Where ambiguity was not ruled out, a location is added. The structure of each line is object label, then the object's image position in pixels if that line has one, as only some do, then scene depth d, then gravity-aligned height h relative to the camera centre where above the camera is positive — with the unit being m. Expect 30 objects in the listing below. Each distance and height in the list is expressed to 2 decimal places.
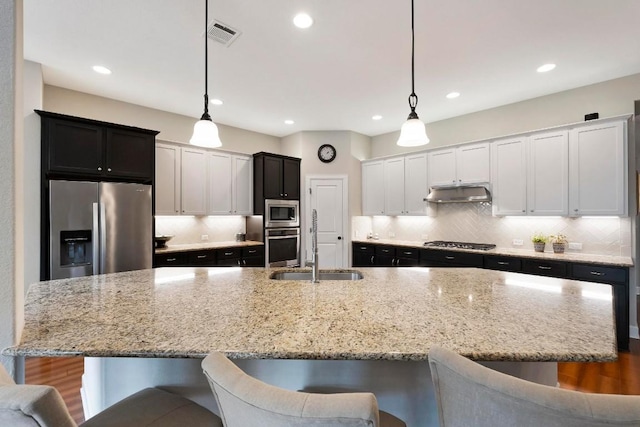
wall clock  5.38 +1.16
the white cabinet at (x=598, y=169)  3.03 +0.49
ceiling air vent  2.36 +1.57
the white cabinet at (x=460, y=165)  4.04 +0.73
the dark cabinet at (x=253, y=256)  4.67 -0.69
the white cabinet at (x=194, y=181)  4.33 +0.53
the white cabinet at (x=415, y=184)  4.68 +0.50
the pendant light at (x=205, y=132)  2.09 +0.61
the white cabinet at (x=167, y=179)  4.04 +0.52
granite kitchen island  0.93 -0.43
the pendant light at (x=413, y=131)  2.01 +0.58
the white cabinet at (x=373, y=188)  5.23 +0.50
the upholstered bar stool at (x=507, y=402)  0.56 -0.41
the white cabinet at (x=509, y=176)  3.70 +0.50
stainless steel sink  2.13 -0.46
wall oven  4.90 -0.57
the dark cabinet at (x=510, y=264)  2.88 -0.65
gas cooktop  4.01 -0.46
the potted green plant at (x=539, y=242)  3.62 -0.36
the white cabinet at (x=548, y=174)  3.39 +0.49
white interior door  5.26 -0.05
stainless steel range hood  3.96 +0.29
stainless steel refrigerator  2.93 -0.14
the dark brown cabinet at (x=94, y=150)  2.97 +0.75
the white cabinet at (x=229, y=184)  4.66 +0.53
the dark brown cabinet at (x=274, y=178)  4.92 +0.65
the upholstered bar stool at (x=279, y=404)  0.58 -0.40
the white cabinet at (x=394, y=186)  4.96 +0.49
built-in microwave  4.92 +0.03
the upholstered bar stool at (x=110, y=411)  0.61 -0.73
